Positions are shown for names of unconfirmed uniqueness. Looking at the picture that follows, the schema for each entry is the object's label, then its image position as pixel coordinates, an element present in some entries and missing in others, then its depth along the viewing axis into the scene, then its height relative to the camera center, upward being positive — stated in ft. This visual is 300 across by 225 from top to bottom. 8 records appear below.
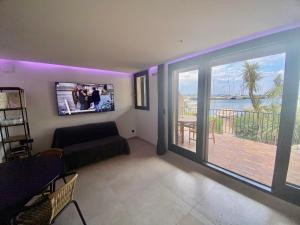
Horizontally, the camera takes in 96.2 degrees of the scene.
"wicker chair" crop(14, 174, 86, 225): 3.39 -3.03
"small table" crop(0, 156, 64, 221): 3.18 -2.40
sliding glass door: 5.26 -1.07
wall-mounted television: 9.97 -0.02
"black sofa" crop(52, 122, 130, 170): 8.57 -3.31
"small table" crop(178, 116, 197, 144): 10.96 -2.04
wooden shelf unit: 7.67 -2.31
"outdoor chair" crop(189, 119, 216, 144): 11.52 -3.00
